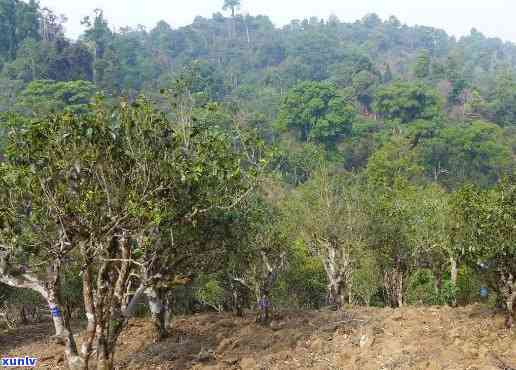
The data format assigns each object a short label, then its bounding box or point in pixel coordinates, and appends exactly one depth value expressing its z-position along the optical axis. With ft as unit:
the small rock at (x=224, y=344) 53.57
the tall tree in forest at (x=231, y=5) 632.79
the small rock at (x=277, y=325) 60.85
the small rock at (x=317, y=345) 50.98
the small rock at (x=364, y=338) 50.01
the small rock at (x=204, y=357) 50.03
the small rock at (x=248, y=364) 47.24
